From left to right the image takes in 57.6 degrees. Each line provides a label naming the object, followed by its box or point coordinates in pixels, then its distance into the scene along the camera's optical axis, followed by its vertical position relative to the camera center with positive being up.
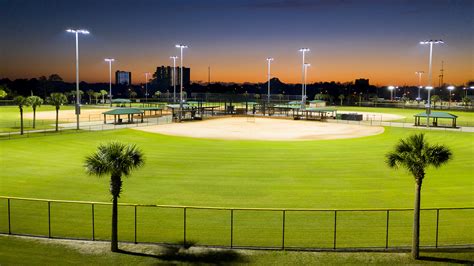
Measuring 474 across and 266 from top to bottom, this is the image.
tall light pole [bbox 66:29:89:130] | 59.31 +8.71
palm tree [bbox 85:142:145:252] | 17.20 -2.68
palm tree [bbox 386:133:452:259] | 17.03 -2.26
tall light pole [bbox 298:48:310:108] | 92.25 +10.64
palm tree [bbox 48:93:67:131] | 63.33 -0.48
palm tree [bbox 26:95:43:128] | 62.72 -0.82
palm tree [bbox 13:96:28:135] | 60.10 -0.68
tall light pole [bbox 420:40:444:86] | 66.94 +9.31
